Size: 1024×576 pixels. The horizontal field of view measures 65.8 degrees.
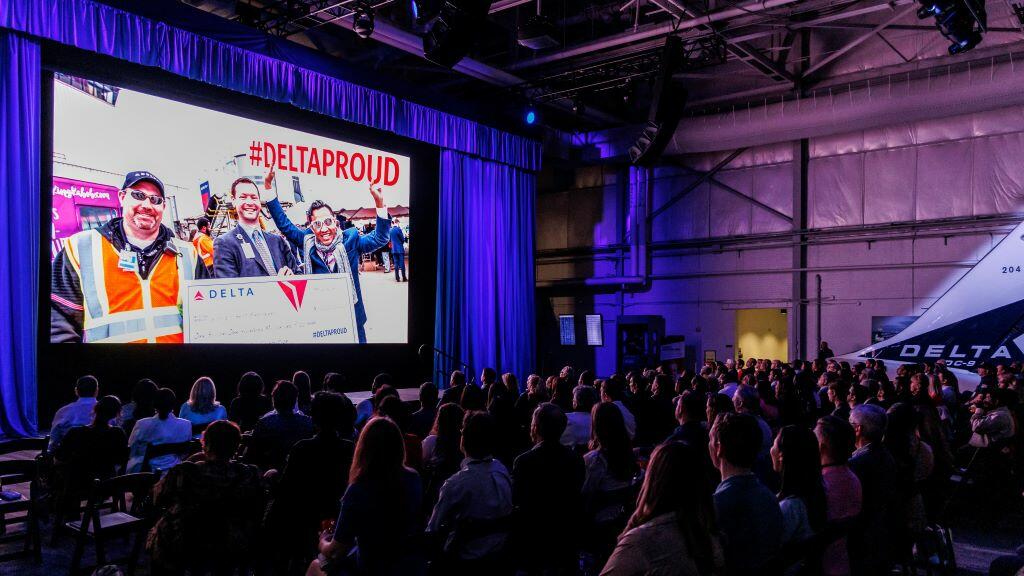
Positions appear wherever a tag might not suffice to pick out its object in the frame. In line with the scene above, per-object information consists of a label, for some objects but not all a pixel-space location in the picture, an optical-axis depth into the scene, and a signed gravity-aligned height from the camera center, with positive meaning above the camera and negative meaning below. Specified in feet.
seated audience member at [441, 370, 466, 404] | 21.40 -3.14
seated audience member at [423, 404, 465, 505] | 15.12 -3.30
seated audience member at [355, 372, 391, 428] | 21.00 -3.59
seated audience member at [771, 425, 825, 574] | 10.66 -2.82
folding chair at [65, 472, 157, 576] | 14.07 -4.76
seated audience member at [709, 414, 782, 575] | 9.65 -2.80
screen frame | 30.86 -2.87
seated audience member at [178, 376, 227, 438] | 19.72 -3.22
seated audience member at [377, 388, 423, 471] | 14.26 -2.87
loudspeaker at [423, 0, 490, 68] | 27.66 +9.16
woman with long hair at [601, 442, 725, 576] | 8.09 -2.57
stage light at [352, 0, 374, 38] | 35.32 +11.53
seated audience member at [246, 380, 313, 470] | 15.87 -3.15
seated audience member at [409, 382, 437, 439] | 18.78 -3.26
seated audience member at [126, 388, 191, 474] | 17.57 -3.51
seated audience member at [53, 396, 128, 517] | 16.43 -3.75
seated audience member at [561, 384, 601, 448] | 18.13 -3.29
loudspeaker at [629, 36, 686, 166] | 35.73 +7.94
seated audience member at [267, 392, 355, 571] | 12.27 -3.21
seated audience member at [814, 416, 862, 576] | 11.71 -2.89
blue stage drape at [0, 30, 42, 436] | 29.05 +1.65
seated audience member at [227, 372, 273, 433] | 20.94 -3.39
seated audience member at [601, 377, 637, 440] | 20.36 -3.20
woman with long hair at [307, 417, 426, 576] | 9.93 -2.94
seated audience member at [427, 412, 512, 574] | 11.03 -3.13
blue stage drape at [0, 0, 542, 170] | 29.89 +9.42
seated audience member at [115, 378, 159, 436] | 19.98 -3.35
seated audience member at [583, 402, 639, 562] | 13.07 -3.18
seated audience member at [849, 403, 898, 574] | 12.38 -3.40
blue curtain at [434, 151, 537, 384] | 48.93 +0.83
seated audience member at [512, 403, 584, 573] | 11.76 -3.30
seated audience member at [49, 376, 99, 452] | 19.29 -3.41
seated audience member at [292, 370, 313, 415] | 23.34 -3.35
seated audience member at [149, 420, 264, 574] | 11.32 -3.40
